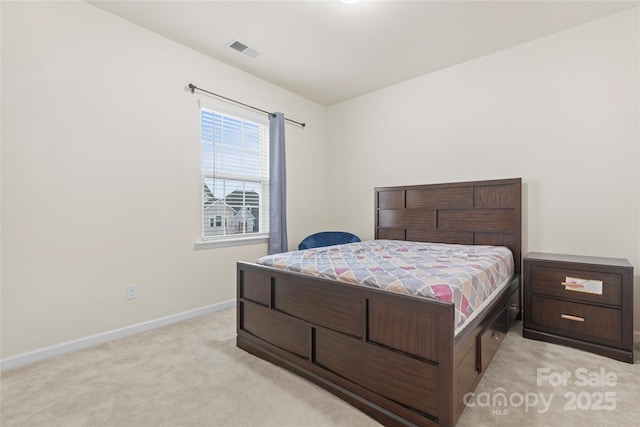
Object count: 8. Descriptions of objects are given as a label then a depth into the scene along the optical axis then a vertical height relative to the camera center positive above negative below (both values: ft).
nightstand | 6.52 -2.34
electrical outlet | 8.10 -2.26
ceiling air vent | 9.04 +5.20
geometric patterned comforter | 4.68 -1.25
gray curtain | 11.61 +0.82
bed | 4.19 -2.33
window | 10.02 +1.34
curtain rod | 9.28 +3.95
